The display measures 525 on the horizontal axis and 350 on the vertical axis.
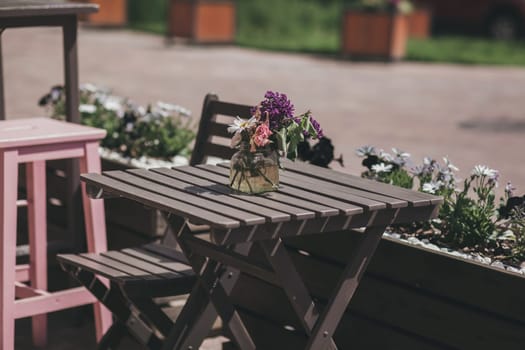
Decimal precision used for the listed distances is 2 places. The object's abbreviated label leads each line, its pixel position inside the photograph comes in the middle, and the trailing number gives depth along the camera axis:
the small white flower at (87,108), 6.45
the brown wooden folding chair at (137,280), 4.56
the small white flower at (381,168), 5.05
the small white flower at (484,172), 4.78
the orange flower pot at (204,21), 20.27
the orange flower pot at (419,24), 24.55
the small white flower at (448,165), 5.06
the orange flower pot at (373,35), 18.67
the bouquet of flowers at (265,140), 4.03
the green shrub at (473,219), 4.66
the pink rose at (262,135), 4.00
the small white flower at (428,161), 5.14
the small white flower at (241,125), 4.05
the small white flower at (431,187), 4.83
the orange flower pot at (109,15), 22.50
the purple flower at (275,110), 4.05
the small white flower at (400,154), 5.24
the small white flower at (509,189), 4.82
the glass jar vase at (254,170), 4.03
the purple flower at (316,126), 4.13
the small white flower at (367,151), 5.29
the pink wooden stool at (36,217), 4.88
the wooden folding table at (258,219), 3.71
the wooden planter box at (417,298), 4.26
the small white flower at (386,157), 5.28
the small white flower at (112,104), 6.56
